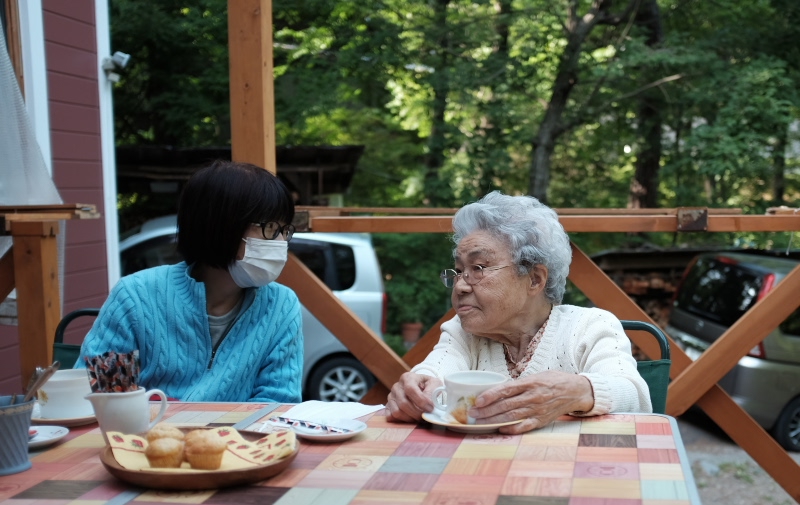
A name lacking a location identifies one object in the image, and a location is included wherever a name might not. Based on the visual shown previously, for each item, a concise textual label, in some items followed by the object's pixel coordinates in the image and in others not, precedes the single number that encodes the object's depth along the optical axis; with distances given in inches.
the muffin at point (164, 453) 57.4
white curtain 121.0
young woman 91.5
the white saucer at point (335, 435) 66.4
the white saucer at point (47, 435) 65.8
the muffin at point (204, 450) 56.9
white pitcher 64.1
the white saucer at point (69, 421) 72.1
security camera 209.3
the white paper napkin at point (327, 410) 73.4
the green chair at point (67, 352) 101.8
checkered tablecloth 54.4
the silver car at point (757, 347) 237.6
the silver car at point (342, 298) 269.1
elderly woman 84.5
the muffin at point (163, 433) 59.0
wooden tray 55.3
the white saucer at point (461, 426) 68.1
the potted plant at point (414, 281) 380.2
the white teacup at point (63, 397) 73.0
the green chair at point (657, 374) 90.4
